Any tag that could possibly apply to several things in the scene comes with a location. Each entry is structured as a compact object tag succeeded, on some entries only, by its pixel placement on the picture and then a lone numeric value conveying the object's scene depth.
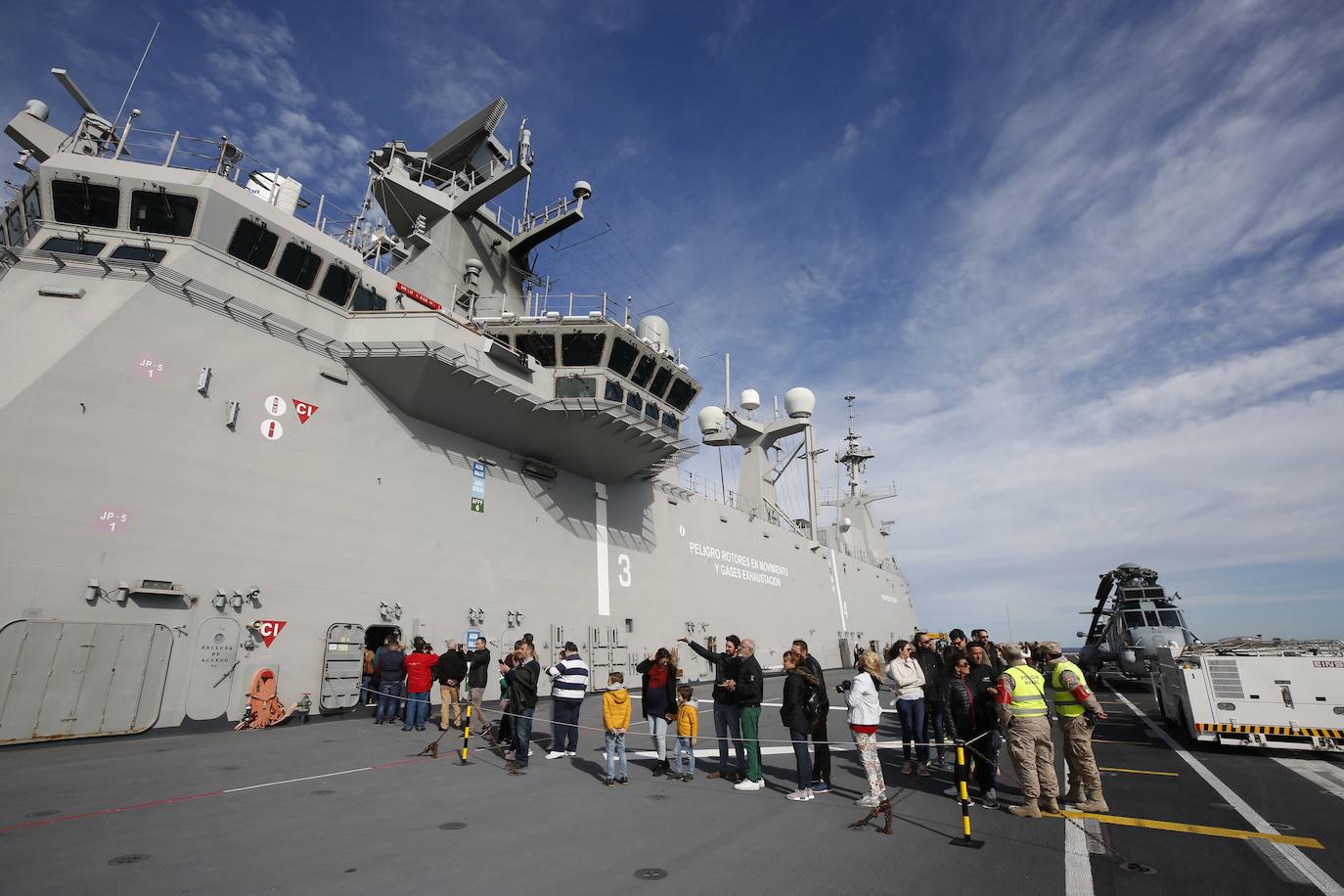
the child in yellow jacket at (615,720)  7.27
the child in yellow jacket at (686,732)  7.62
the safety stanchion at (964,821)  5.09
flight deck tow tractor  8.54
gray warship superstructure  9.30
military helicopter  20.73
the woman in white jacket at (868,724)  6.33
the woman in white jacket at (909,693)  7.80
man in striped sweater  8.24
